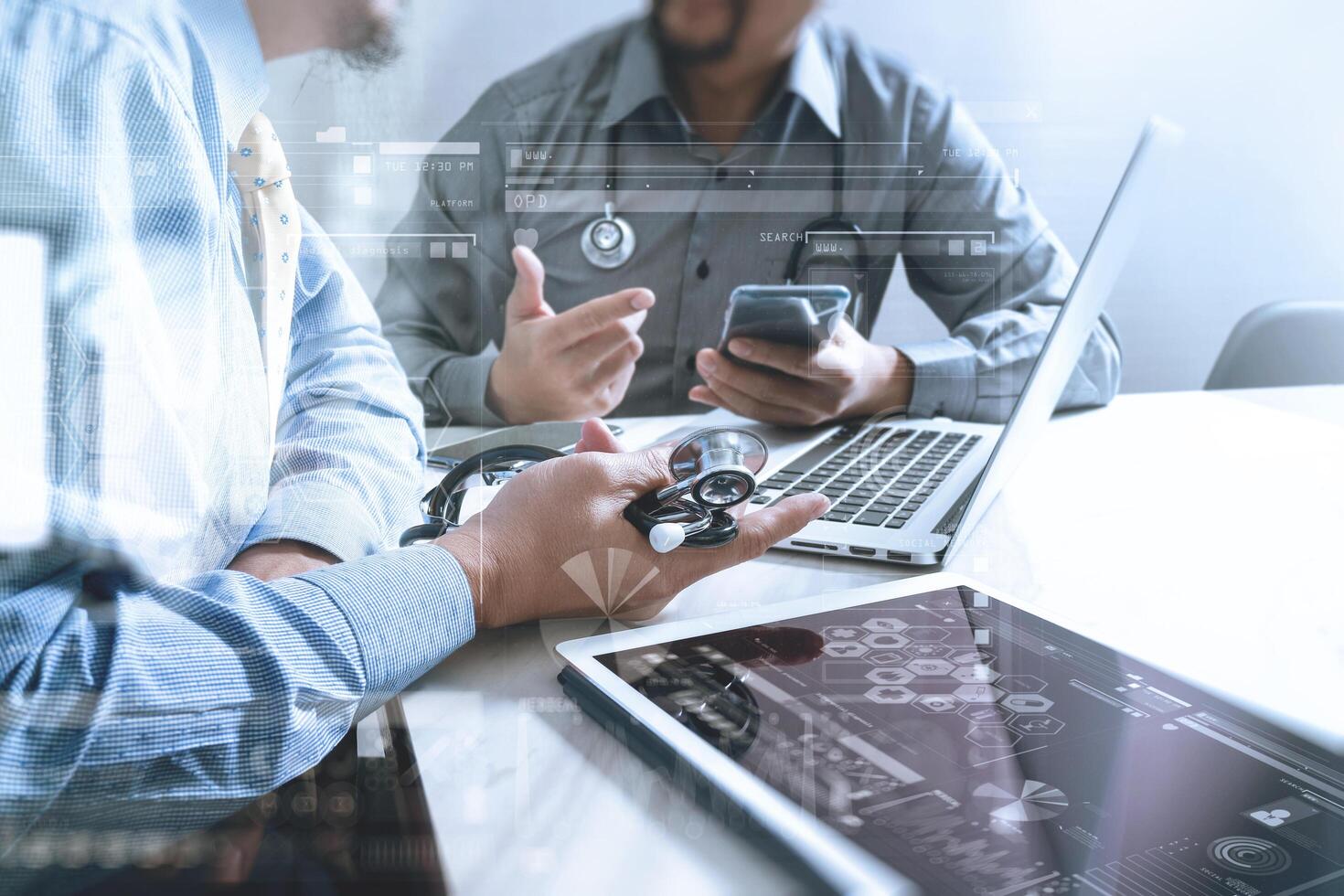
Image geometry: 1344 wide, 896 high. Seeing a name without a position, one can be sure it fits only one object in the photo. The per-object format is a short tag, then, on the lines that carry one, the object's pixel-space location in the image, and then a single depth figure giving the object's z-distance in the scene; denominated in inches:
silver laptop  23.2
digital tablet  11.9
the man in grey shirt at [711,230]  22.2
